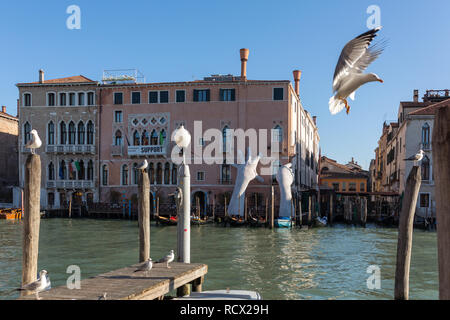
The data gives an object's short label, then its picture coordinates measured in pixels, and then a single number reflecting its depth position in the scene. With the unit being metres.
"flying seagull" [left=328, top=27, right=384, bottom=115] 4.23
